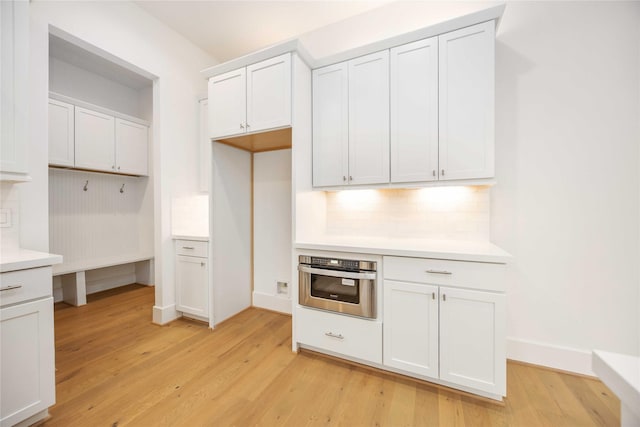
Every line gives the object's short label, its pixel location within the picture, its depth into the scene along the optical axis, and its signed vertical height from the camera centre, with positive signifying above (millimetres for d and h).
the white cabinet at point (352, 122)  2072 +778
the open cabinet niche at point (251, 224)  2588 -133
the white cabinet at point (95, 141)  2820 +898
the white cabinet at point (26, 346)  1225 -683
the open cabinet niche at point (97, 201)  3061 +151
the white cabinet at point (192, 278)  2549 -689
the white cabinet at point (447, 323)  1517 -717
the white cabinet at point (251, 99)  2107 +1011
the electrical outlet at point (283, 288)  2867 -873
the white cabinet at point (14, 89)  1498 +751
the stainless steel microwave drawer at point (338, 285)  1822 -562
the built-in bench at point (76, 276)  2955 -778
